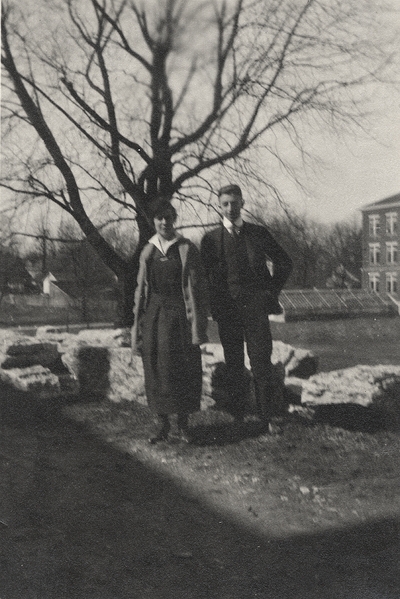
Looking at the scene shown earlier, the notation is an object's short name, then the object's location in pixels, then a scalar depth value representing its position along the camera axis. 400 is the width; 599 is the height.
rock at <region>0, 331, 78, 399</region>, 3.89
